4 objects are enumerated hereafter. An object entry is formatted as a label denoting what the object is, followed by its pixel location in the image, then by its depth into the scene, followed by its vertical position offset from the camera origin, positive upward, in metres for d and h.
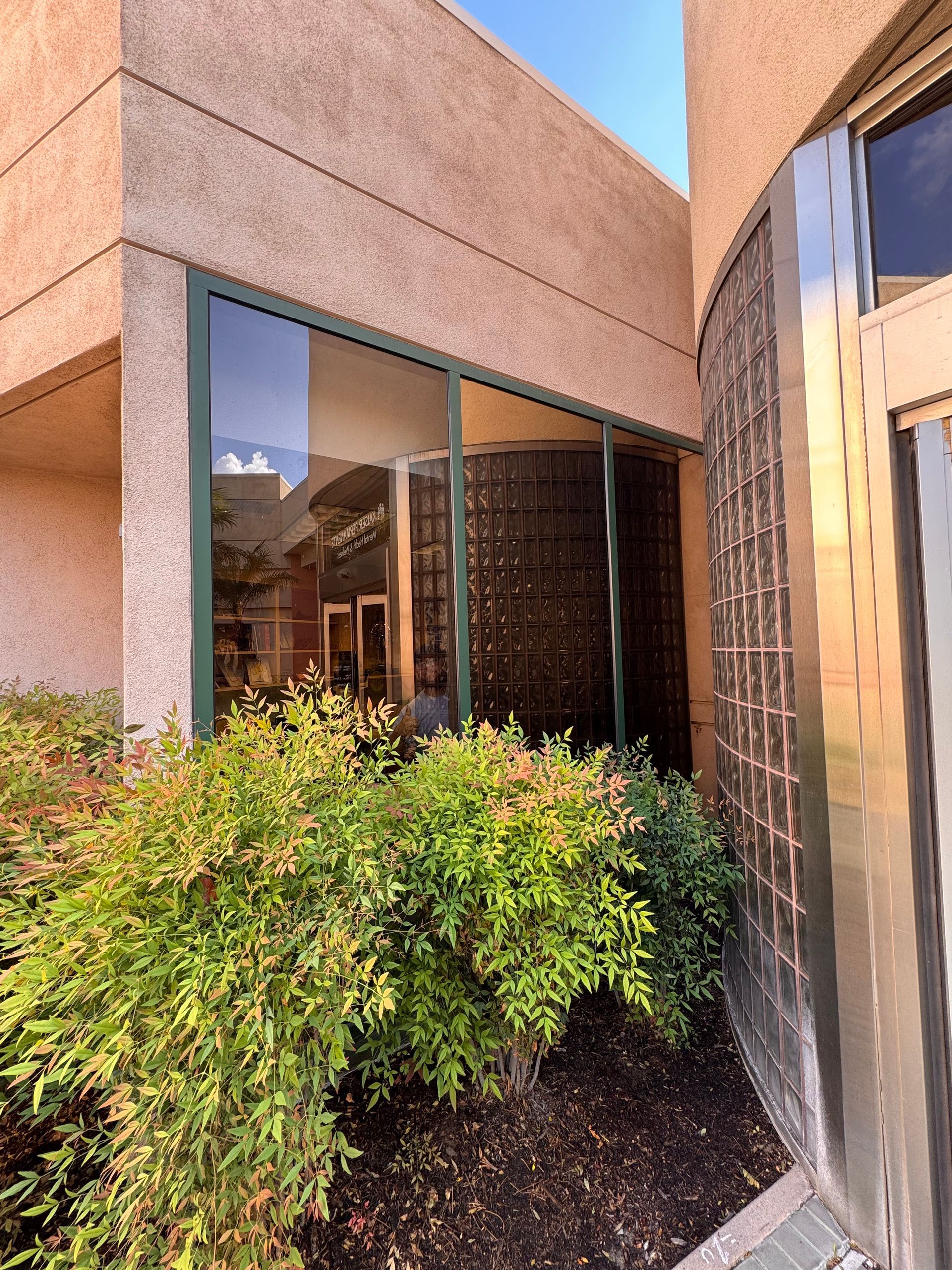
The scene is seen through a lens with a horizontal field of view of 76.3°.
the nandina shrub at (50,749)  2.15 -0.34
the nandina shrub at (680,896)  2.88 -1.21
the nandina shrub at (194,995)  1.46 -0.85
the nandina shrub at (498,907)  2.09 -0.91
